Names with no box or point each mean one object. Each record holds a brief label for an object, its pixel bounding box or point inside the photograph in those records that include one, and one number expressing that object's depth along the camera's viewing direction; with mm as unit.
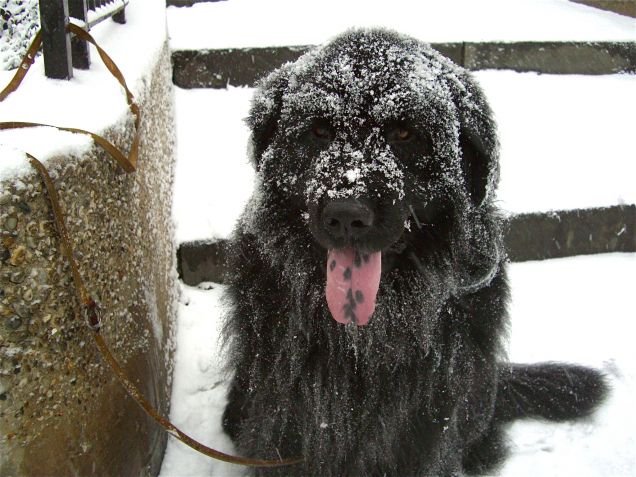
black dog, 975
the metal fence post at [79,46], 1097
